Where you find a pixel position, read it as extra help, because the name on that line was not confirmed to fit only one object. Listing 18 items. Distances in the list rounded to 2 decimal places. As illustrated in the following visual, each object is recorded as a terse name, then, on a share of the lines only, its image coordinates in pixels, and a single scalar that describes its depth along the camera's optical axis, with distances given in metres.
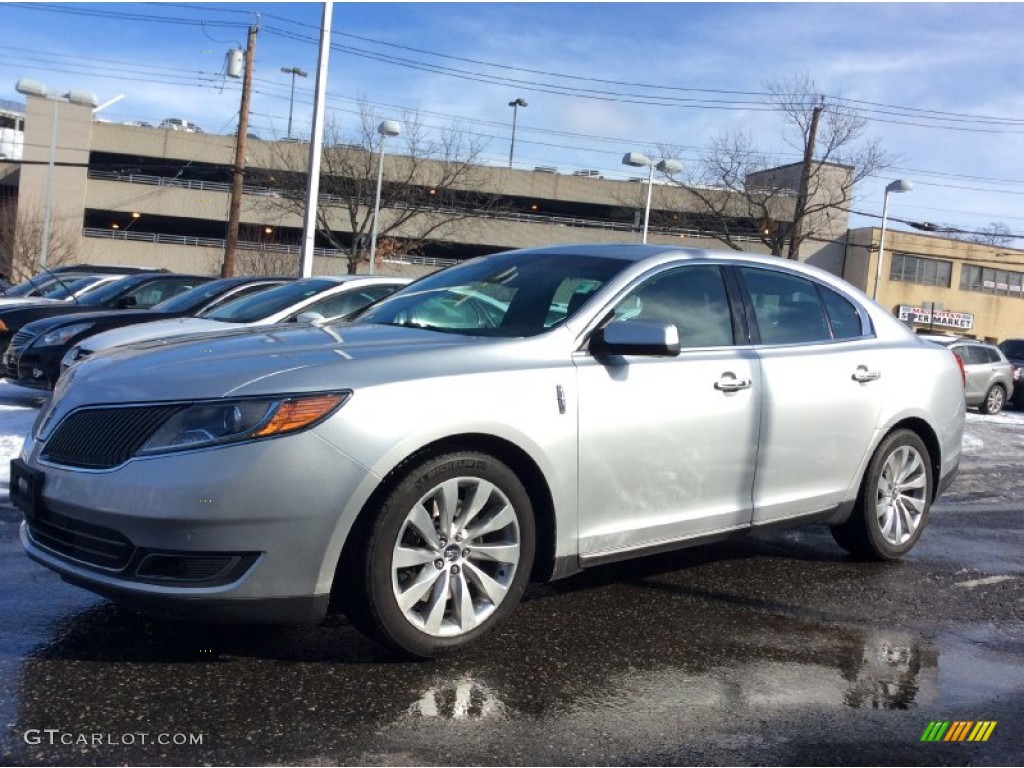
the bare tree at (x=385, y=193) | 41.69
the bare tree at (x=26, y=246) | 37.84
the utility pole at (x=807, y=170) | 33.19
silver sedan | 3.45
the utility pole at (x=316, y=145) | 16.75
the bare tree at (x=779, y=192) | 33.91
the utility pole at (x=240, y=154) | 26.12
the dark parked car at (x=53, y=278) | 17.17
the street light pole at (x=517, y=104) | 60.56
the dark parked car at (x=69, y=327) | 9.83
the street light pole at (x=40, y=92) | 25.52
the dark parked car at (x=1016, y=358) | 22.80
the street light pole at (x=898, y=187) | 31.25
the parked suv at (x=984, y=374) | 19.73
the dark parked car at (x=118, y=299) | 11.69
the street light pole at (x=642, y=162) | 24.62
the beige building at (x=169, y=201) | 51.69
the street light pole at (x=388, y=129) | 26.94
